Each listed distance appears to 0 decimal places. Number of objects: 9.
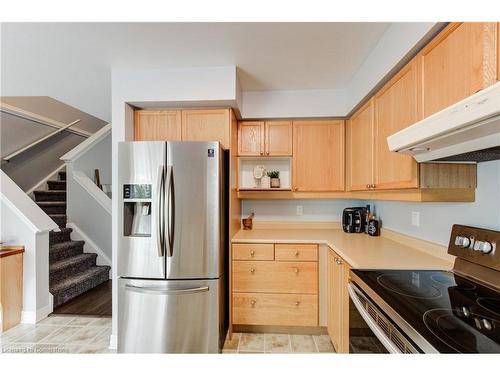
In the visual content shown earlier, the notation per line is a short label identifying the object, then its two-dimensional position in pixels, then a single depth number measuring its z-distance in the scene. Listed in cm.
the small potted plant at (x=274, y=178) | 273
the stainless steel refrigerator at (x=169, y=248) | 188
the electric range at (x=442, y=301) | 79
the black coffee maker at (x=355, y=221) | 263
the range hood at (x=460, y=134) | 76
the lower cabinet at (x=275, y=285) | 223
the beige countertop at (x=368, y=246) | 153
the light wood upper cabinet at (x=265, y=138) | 270
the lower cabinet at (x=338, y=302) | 172
